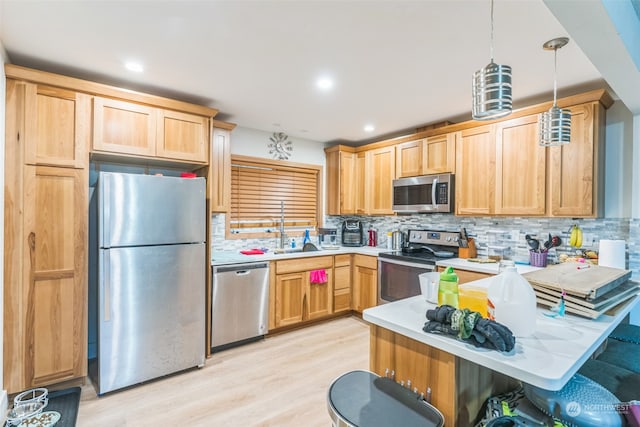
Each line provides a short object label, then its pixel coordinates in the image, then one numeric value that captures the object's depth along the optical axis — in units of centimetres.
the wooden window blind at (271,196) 391
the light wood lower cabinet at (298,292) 353
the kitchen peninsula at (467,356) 98
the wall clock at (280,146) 419
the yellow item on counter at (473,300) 133
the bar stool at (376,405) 112
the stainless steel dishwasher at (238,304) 306
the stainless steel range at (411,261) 335
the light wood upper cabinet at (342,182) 448
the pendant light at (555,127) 175
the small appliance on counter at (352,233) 457
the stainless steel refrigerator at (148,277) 238
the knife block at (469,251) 342
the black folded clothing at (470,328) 104
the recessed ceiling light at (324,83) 254
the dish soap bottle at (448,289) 135
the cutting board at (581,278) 141
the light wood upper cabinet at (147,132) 248
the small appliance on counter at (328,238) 450
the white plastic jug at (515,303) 116
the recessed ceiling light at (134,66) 229
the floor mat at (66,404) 207
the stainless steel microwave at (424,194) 341
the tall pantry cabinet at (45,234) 219
